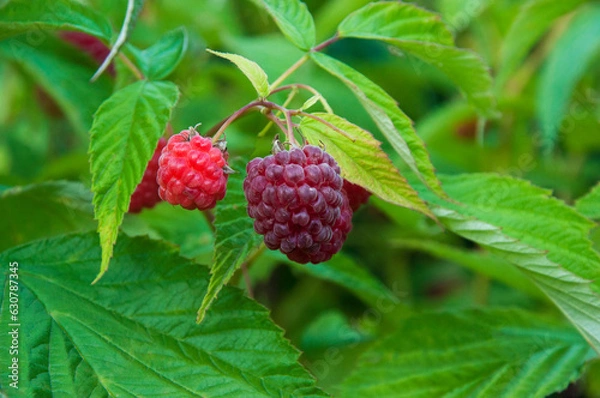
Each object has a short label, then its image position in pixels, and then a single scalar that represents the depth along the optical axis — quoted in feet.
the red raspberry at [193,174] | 1.10
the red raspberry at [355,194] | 1.16
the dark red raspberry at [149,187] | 1.20
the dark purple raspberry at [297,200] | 1.09
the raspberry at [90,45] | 1.52
